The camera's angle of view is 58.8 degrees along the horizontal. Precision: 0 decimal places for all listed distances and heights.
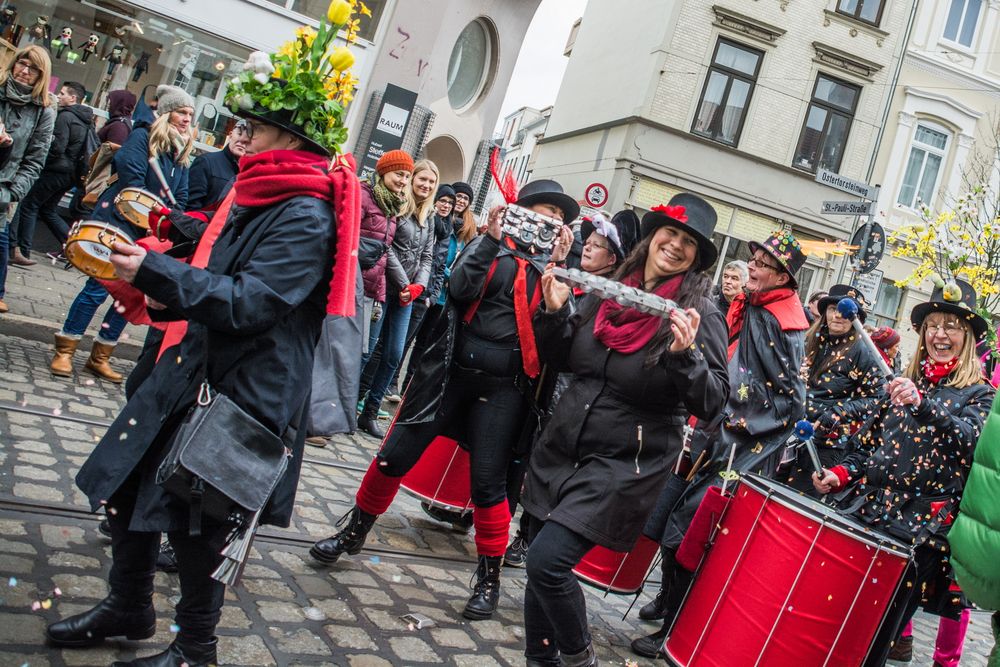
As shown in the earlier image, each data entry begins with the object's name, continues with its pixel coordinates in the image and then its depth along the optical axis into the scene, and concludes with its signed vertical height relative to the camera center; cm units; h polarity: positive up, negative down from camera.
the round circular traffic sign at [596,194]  1795 +438
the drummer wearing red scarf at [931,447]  446 +36
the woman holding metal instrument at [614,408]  350 +8
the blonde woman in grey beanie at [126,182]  617 +61
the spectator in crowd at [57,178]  903 +71
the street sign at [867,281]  1238 +297
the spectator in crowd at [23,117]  673 +90
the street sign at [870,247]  1230 +341
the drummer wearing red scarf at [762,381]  493 +48
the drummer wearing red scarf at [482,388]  449 -4
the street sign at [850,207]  1140 +358
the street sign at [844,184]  1182 +399
